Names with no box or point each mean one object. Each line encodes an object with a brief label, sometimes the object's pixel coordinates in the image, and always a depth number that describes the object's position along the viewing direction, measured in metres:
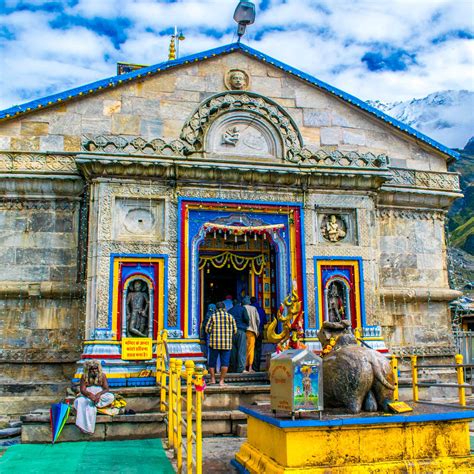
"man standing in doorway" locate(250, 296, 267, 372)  13.80
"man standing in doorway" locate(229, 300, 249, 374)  12.70
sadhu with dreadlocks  9.48
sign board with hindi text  11.89
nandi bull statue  7.08
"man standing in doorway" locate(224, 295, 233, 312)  14.48
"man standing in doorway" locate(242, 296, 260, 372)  12.83
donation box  6.47
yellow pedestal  6.26
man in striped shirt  11.71
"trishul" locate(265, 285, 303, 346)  12.09
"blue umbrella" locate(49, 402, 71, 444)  9.35
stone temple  12.61
